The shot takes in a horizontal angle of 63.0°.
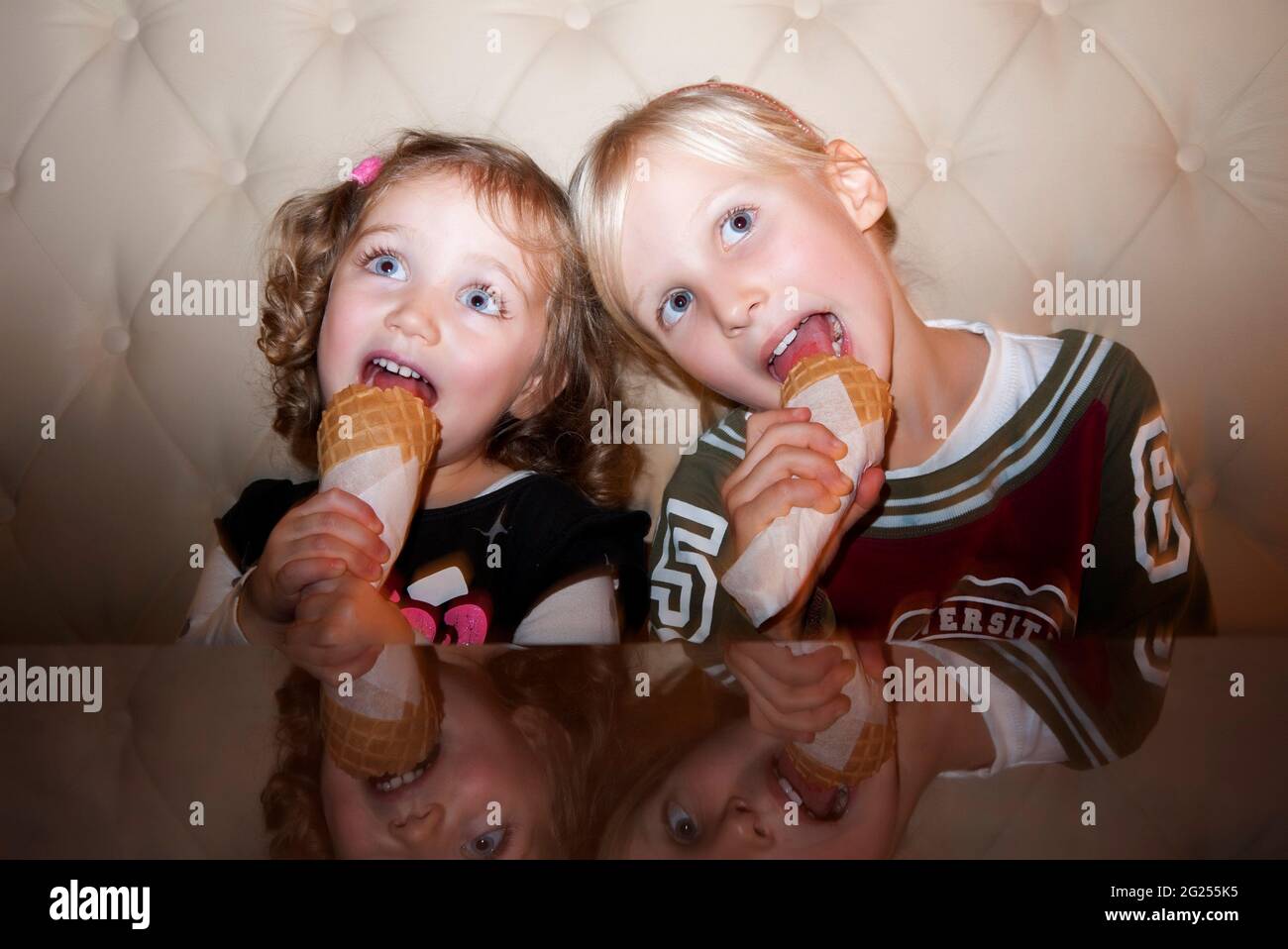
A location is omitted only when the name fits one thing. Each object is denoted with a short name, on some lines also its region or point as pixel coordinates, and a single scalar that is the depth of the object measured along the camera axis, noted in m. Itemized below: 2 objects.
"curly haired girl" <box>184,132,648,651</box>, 1.17
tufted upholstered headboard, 1.29
